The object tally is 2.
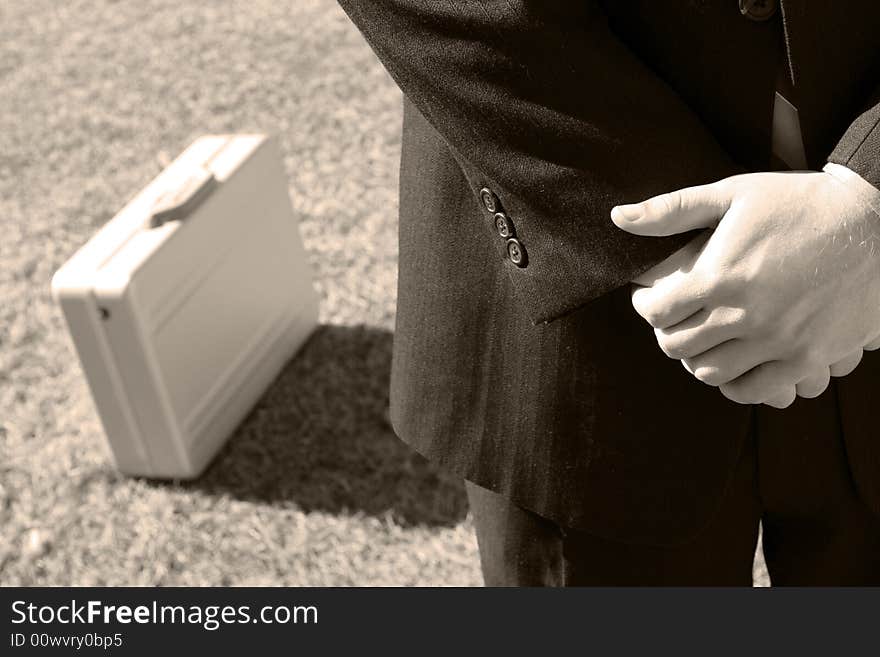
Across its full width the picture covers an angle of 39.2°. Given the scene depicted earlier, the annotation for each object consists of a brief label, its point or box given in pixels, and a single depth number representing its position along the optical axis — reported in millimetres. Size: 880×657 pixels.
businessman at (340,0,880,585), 1062
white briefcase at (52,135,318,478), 2547
